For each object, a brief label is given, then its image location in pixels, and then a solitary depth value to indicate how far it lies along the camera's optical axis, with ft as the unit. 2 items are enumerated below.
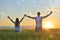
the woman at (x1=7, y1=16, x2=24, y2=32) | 22.80
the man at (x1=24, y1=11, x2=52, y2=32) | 20.22
